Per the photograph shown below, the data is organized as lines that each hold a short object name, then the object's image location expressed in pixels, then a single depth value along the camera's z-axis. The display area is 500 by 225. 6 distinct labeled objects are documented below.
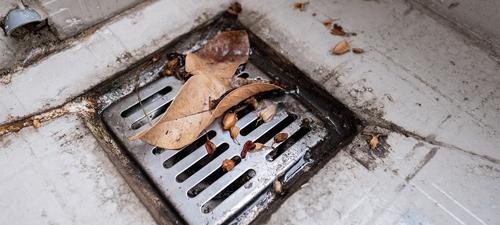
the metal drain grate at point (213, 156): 0.29
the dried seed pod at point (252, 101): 0.33
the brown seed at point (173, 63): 0.34
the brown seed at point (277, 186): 0.29
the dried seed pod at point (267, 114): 0.32
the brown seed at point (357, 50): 0.34
